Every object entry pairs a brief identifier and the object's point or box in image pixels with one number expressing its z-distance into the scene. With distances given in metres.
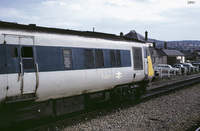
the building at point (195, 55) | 95.38
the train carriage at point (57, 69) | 6.76
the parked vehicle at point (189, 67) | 37.58
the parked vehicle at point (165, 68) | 34.50
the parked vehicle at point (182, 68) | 34.03
